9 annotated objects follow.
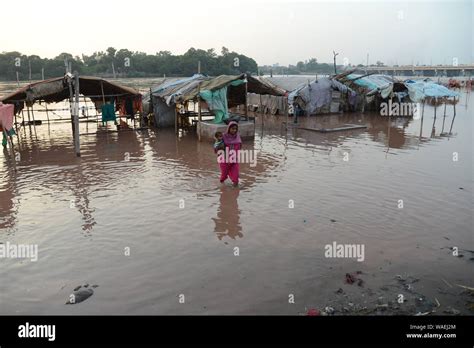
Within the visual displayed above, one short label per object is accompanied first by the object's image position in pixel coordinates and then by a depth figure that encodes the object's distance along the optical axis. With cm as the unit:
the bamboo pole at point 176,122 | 1884
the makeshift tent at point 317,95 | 2564
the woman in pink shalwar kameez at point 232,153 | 928
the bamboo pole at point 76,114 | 1295
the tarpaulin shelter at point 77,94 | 1447
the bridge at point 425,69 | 11109
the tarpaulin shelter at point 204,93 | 1628
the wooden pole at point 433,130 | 1808
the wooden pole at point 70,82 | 1426
